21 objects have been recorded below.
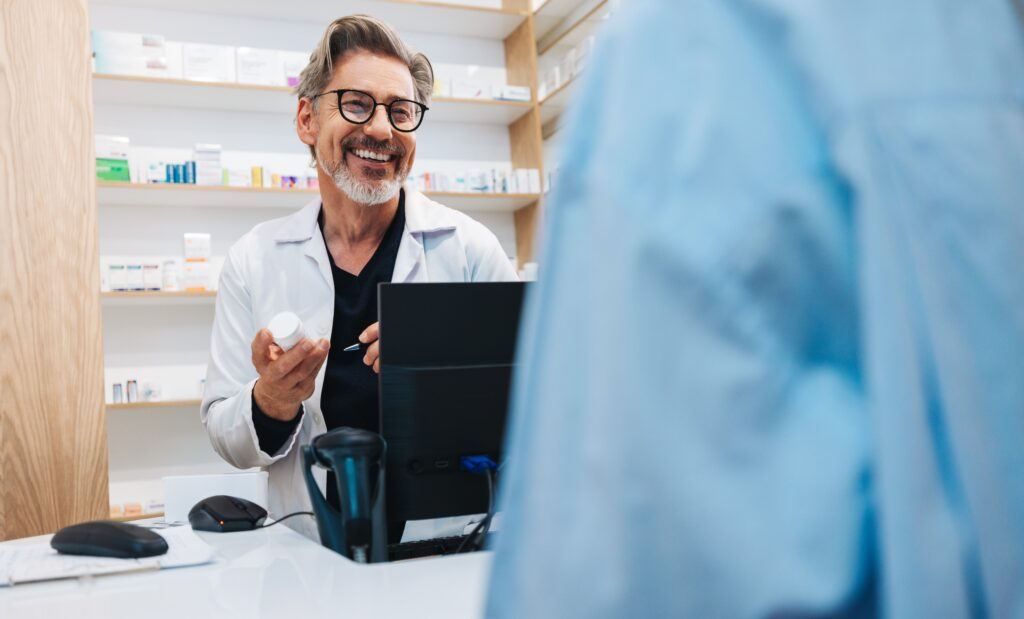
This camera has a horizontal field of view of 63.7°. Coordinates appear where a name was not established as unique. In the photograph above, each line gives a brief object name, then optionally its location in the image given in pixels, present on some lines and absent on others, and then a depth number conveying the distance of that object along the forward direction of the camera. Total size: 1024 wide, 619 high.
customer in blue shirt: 0.33
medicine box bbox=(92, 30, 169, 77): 3.43
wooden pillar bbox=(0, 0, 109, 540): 2.03
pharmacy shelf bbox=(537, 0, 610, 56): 3.97
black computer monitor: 1.12
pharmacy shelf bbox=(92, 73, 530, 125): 3.47
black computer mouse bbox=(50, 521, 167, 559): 1.08
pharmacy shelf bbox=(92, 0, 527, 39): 3.82
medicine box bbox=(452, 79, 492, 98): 4.08
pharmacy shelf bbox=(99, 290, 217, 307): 3.41
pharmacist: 1.82
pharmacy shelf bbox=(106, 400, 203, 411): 3.39
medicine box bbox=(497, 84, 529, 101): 4.11
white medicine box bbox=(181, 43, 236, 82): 3.58
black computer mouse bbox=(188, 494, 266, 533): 1.39
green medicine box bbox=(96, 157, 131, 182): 3.40
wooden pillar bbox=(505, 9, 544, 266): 4.16
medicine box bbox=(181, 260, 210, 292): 3.58
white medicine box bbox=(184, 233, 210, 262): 3.64
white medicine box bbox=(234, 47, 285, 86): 3.66
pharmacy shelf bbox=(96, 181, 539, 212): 3.47
